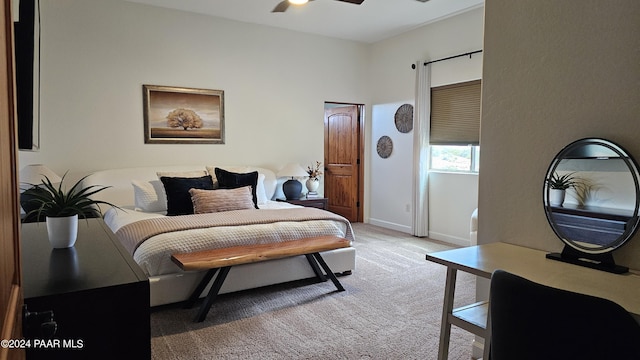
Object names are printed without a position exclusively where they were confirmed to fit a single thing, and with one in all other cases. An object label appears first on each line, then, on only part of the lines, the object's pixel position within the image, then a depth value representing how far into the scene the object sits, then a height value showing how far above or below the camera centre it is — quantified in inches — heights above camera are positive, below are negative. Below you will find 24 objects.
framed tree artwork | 198.1 +25.1
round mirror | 70.4 -5.3
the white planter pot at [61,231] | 63.1 -10.5
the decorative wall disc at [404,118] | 233.9 +29.2
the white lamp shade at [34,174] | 152.6 -4.1
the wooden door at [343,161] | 268.4 +4.2
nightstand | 217.3 -19.2
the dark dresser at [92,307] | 43.4 -15.9
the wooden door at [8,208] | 23.0 -3.0
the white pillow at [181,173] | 181.6 -3.7
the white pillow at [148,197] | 173.5 -13.9
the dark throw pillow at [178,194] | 166.6 -11.9
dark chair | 43.8 -18.0
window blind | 199.0 +28.1
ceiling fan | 140.6 +59.8
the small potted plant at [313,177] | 233.6 -5.9
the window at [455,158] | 204.4 +5.8
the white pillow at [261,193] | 198.2 -13.2
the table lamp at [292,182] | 219.1 -8.4
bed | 123.6 -21.3
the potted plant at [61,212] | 63.3 -7.8
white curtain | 222.5 +11.2
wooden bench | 117.6 -27.2
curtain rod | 196.6 +56.6
